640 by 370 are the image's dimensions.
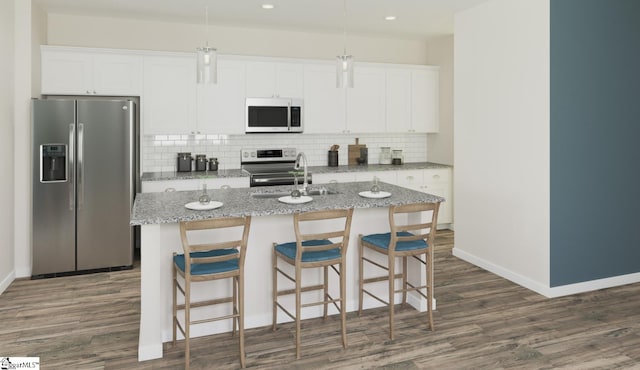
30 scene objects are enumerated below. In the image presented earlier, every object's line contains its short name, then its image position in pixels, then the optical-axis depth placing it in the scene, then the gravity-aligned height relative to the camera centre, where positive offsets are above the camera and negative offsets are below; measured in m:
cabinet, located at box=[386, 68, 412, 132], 6.68 +0.94
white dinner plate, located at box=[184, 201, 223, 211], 3.16 -0.26
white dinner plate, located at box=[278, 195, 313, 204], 3.42 -0.24
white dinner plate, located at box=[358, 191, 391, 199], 3.65 -0.21
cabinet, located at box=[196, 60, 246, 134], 5.80 +0.79
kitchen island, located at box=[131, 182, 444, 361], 3.03 -0.51
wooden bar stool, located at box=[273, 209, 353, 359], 3.10 -0.60
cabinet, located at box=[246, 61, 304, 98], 5.98 +1.11
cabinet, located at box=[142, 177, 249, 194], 5.32 -0.20
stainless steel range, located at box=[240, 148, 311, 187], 5.70 +0.02
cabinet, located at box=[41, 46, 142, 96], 5.21 +1.05
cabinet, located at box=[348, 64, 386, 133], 6.48 +0.89
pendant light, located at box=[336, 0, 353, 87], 3.61 +0.73
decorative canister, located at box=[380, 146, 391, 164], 7.01 +0.17
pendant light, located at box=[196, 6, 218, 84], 3.20 +0.68
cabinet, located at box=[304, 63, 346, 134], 6.27 +0.87
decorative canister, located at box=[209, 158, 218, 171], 5.97 +0.02
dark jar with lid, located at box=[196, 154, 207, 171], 5.91 +0.04
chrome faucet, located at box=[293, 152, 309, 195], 3.66 -0.15
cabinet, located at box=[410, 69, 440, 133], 6.84 +0.96
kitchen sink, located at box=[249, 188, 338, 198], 3.96 -0.22
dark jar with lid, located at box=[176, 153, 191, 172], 5.84 +0.05
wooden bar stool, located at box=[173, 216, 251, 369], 2.86 -0.61
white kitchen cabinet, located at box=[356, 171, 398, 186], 6.27 -0.12
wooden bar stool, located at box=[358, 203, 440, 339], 3.37 -0.58
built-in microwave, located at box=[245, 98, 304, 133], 6.00 +0.66
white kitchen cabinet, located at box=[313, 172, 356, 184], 6.02 -0.13
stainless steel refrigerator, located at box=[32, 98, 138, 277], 4.71 -0.18
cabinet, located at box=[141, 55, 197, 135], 5.56 +0.84
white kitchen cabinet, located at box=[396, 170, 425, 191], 6.49 -0.17
